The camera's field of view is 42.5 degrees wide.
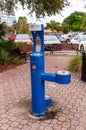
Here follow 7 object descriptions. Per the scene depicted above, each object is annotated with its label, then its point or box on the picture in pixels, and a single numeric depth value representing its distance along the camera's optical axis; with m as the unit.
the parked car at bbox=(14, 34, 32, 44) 10.00
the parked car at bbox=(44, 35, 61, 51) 8.78
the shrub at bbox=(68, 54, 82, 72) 4.71
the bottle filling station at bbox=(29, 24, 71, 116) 2.28
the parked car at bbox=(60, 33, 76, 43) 17.61
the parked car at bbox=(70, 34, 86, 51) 9.57
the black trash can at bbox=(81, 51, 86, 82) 3.88
